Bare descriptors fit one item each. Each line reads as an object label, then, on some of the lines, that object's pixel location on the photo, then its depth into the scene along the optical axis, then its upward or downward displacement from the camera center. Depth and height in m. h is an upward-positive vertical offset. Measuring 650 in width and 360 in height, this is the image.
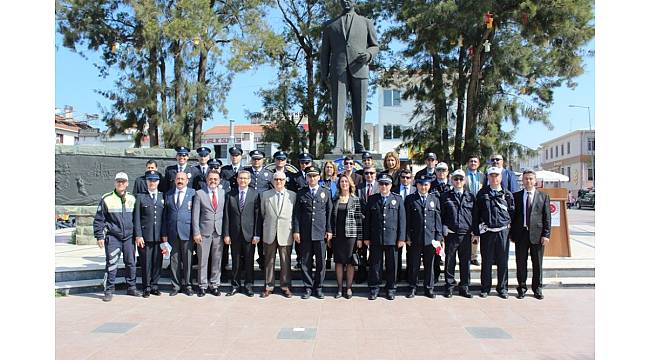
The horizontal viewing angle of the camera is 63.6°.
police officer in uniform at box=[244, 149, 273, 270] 7.87 +0.10
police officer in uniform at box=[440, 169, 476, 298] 7.13 -0.67
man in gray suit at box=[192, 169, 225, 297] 7.25 -0.62
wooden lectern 9.15 -0.86
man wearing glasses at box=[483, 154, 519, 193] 7.74 +0.02
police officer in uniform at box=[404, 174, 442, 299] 7.04 -0.65
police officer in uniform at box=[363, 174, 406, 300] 6.97 -0.65
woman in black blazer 6.98 -0.58
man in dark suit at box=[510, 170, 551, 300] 7.04 -0.64
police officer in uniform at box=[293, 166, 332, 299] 7.08 -0.59
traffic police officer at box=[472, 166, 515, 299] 7.05 -0.60
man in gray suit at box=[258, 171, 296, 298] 7.18 -0.61
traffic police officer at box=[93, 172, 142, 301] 7.16 -0.64
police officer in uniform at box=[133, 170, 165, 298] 7.27 -0.65
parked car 36.62 -1.33
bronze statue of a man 9.27 +2.14
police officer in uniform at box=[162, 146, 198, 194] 8.01 +0.21
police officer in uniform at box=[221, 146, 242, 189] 8.02 +0.26
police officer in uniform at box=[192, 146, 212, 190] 8.04 +0.25
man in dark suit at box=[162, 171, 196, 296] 7.28 -0.64
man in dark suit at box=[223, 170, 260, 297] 7.28 -0.56
